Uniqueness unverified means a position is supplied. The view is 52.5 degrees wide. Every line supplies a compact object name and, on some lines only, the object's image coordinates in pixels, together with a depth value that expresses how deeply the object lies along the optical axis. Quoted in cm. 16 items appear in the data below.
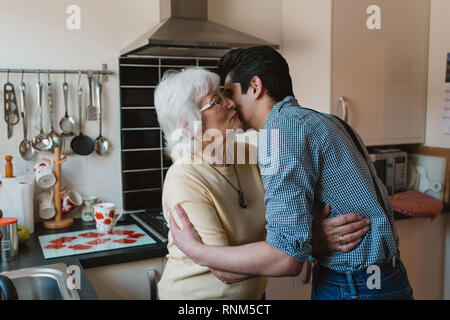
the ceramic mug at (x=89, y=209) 213
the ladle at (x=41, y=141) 206
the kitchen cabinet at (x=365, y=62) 220
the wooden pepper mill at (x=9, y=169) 196
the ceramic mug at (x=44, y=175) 201
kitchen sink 144
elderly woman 115
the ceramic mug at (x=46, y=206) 206
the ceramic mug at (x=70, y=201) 209
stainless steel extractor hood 186
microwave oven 251
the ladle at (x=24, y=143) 201
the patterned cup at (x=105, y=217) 190
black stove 199
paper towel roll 192
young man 96
